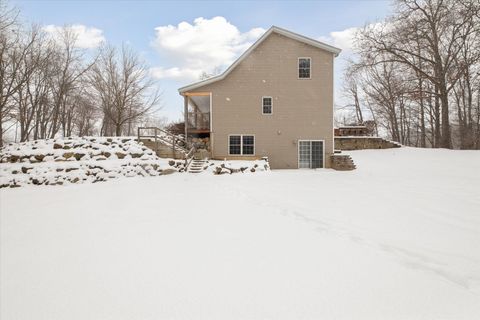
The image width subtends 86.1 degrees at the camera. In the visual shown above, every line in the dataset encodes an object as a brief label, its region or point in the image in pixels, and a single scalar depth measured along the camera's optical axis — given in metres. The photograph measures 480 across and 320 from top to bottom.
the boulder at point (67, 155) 12.31
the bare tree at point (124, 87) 26.09
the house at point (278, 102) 14.73
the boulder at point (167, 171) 12.11
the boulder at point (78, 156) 12.38
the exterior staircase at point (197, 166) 12.39
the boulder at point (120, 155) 12.71
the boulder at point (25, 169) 11.55
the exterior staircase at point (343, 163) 13.81
